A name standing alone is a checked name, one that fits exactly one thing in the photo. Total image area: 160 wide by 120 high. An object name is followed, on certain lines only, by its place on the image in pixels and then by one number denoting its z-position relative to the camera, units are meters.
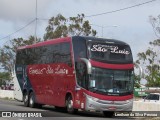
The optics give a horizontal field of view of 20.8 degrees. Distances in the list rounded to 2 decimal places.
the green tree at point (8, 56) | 87.31
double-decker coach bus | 21.86
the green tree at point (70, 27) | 61.19
